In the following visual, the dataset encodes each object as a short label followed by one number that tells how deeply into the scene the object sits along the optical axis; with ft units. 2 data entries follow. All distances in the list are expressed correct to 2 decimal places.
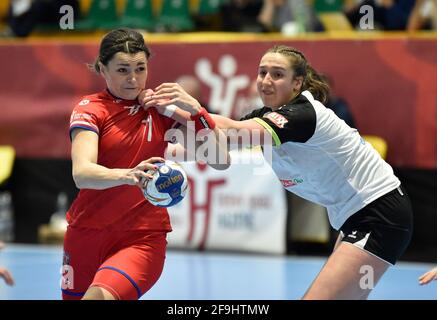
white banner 67.46
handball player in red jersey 30.73
